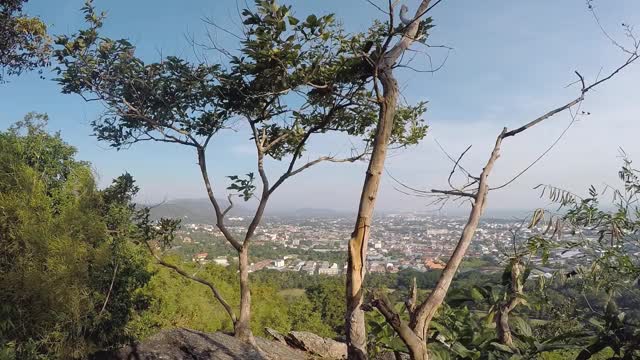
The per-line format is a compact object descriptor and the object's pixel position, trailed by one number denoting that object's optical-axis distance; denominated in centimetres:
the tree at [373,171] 246
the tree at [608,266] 159
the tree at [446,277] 192
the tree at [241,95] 366
